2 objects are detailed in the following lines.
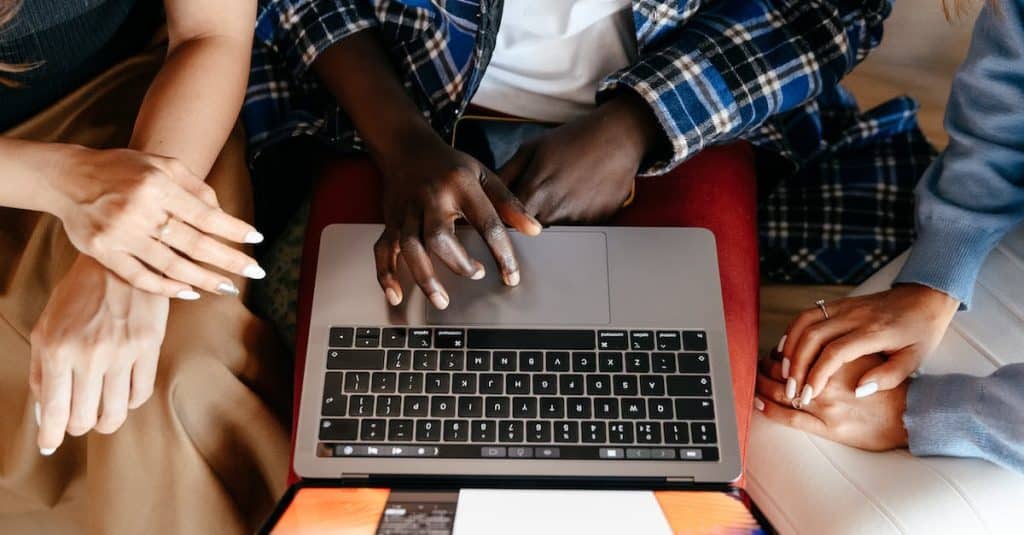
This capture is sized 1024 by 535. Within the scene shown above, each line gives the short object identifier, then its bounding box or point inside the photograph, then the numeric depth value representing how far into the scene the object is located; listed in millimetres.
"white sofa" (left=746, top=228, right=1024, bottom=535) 726
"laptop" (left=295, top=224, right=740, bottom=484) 688
